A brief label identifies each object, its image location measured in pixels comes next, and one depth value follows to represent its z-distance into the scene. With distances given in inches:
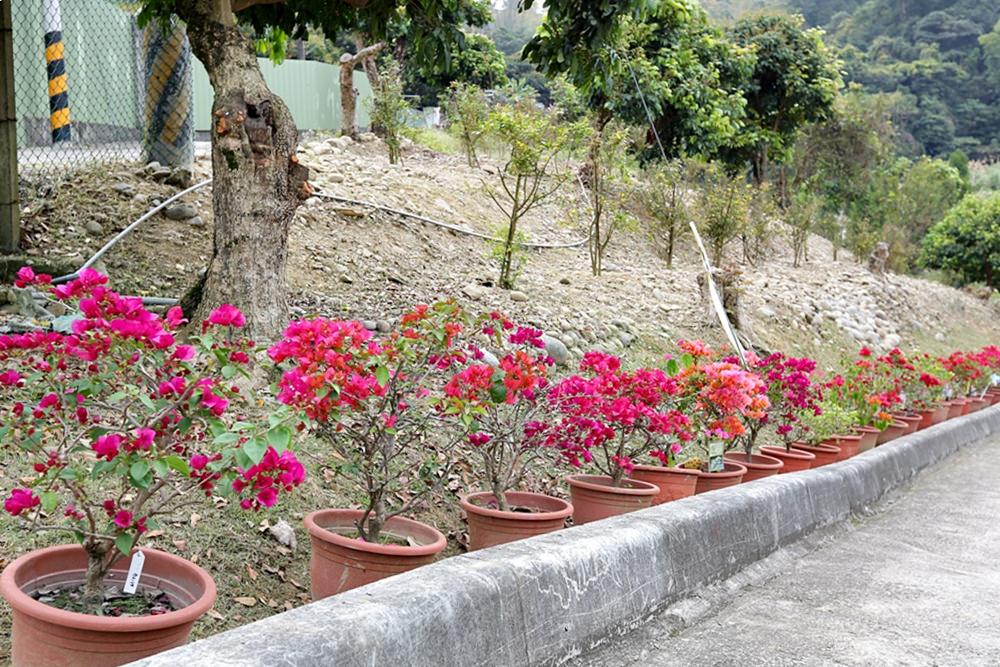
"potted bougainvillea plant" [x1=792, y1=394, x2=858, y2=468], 277.4
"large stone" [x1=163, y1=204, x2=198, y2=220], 301.1
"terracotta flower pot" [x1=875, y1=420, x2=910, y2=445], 341.8
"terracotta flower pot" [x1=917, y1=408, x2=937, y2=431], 394.3
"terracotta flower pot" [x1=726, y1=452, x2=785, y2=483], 230.1
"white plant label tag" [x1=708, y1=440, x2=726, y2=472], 204.5
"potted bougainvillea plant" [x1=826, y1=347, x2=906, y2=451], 320.2
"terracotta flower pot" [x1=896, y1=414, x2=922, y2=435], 363.9
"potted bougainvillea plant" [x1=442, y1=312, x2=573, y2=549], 141.6
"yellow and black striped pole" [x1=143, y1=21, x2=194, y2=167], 319.6
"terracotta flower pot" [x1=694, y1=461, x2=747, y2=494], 204.8
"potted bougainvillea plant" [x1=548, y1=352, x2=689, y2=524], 169.3
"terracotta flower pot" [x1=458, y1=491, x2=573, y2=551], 147.3
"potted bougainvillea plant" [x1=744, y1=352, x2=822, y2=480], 251.9
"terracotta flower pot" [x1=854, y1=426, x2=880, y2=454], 313.4
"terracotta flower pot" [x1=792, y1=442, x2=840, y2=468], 276.7
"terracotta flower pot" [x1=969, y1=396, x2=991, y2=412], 478.1
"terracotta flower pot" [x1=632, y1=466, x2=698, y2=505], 192.9
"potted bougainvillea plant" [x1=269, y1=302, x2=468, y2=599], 121.9
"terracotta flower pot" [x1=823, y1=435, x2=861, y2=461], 284.1
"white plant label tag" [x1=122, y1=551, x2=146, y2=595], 101.6
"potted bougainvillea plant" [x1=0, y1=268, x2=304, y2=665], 90.5
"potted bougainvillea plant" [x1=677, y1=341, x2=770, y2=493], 201.5
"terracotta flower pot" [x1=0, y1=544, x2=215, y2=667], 88.4
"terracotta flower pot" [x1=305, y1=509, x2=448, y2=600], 122.4
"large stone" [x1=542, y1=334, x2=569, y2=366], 270.4
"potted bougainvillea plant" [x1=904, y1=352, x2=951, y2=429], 374.3
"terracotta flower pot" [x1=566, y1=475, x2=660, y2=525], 172.6
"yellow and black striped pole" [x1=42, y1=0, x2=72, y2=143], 301.4
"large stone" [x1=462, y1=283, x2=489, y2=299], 309.1
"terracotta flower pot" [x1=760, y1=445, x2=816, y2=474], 251.8
